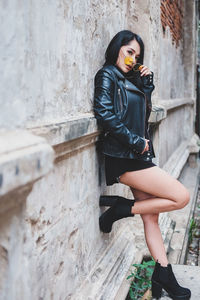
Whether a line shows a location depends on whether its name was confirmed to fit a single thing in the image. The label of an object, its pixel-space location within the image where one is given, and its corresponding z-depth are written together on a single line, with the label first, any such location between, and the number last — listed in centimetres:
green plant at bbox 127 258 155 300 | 319
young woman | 277
